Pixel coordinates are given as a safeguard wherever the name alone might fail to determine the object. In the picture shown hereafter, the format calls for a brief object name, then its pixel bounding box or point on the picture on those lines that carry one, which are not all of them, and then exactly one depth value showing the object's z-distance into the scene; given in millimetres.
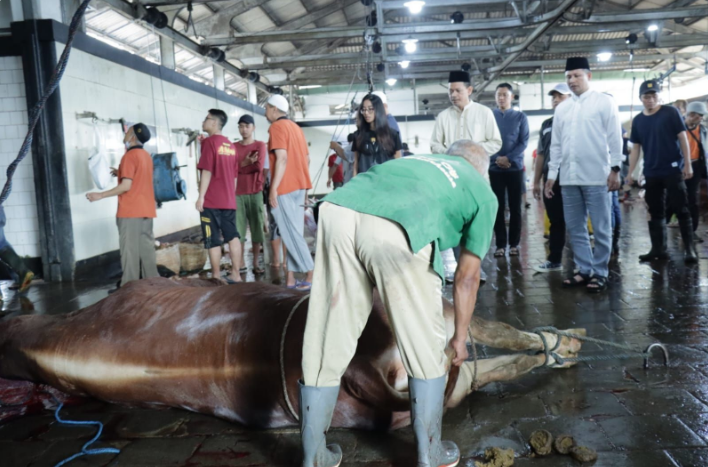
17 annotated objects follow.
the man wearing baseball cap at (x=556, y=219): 6105
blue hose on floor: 2488
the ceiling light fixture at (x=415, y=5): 9484
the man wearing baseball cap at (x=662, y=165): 6027
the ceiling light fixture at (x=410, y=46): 12828
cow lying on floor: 2496
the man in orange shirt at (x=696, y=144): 7406
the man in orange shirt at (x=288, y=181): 5406
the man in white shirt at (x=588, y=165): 4938
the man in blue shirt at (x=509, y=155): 6648
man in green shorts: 6746
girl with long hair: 5172
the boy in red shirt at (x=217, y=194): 5883
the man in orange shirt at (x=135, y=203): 5711
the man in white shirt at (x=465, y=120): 5254
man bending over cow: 2092
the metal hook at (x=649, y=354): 3205
